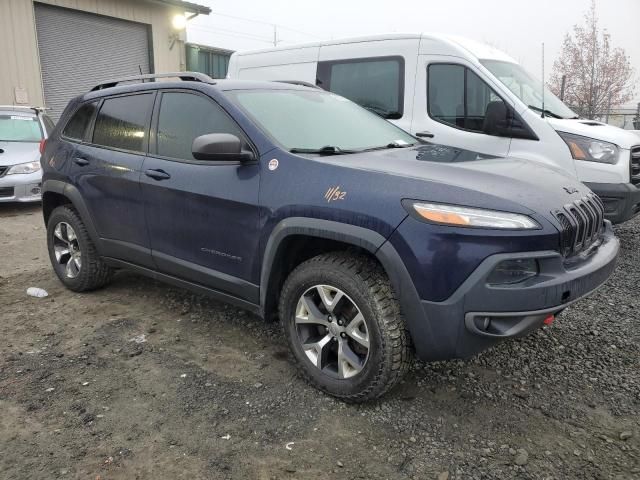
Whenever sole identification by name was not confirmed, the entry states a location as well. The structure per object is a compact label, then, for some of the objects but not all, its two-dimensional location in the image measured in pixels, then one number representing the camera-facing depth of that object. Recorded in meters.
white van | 4.87
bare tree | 13.77
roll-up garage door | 12.02
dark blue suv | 2.30
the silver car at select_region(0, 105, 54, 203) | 7.84
